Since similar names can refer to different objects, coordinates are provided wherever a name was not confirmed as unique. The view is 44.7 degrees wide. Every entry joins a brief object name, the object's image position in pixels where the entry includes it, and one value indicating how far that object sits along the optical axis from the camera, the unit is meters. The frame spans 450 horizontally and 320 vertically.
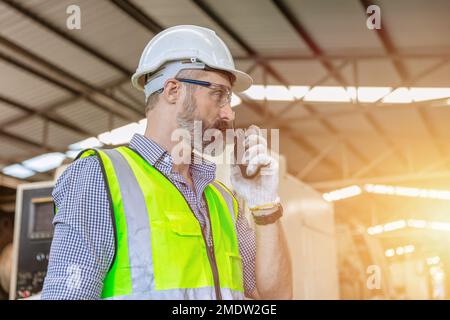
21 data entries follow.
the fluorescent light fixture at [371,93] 7.72
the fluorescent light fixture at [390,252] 7.90
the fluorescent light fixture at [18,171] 10.17
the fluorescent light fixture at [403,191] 9.51
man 1.10
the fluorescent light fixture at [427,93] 7.49
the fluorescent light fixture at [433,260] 6.85
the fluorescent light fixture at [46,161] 10.00
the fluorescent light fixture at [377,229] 8.31
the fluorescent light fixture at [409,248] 7.87
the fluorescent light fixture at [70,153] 9.80
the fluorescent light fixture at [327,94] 7.83
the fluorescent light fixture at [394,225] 9.22
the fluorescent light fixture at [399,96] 7.51
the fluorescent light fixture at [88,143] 9.41
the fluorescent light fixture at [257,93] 8.09
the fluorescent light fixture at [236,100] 8.34
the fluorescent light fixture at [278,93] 8.05
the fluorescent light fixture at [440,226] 8.30
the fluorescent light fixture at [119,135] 8.95
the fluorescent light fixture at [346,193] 9.80
